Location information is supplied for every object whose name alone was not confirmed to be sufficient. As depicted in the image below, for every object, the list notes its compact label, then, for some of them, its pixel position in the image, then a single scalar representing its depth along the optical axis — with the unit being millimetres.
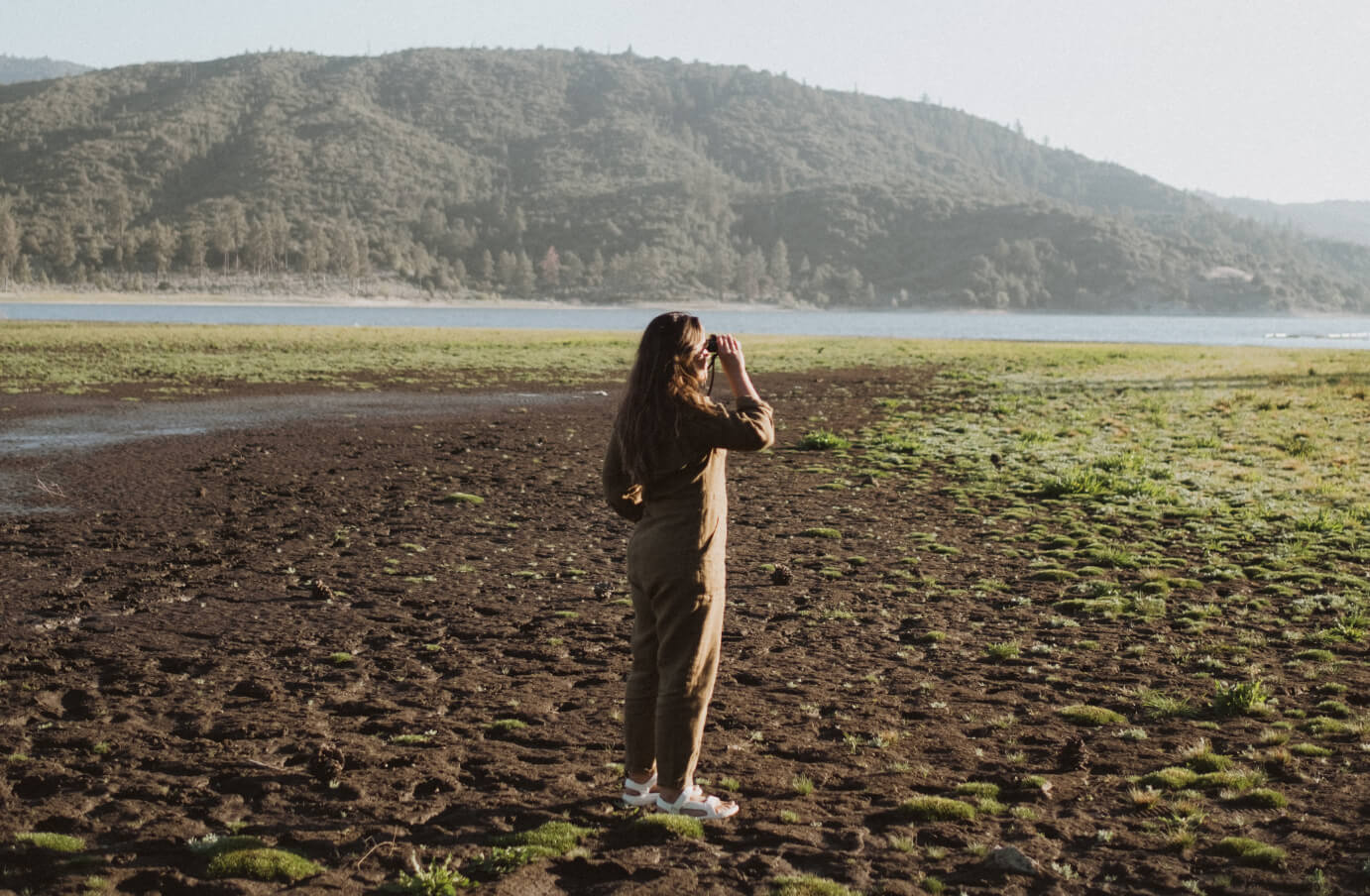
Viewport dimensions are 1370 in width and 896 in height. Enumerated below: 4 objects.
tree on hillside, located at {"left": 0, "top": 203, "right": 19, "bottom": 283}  182375
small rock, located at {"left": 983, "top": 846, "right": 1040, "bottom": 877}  4734
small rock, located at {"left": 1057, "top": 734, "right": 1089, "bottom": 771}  5945
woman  4871
